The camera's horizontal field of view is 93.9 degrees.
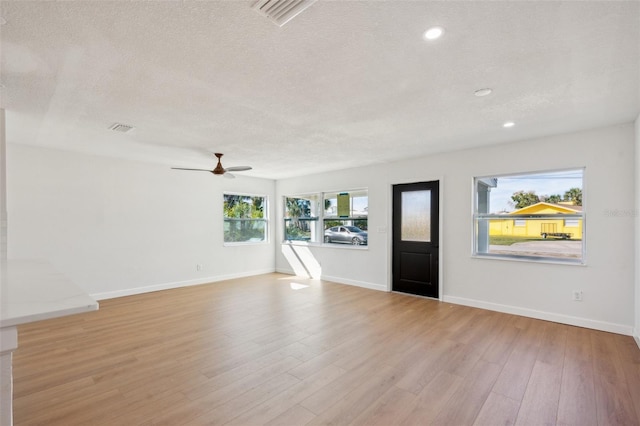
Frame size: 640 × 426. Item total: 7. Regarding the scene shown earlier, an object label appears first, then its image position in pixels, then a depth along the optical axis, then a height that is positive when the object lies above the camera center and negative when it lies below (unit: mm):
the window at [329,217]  6258 -123
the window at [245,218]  6965 -157
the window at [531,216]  3863 -59
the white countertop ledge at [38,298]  1040 -358
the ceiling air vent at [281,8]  1529 +1073
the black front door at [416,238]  5109 -467
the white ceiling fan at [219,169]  4841 +690
